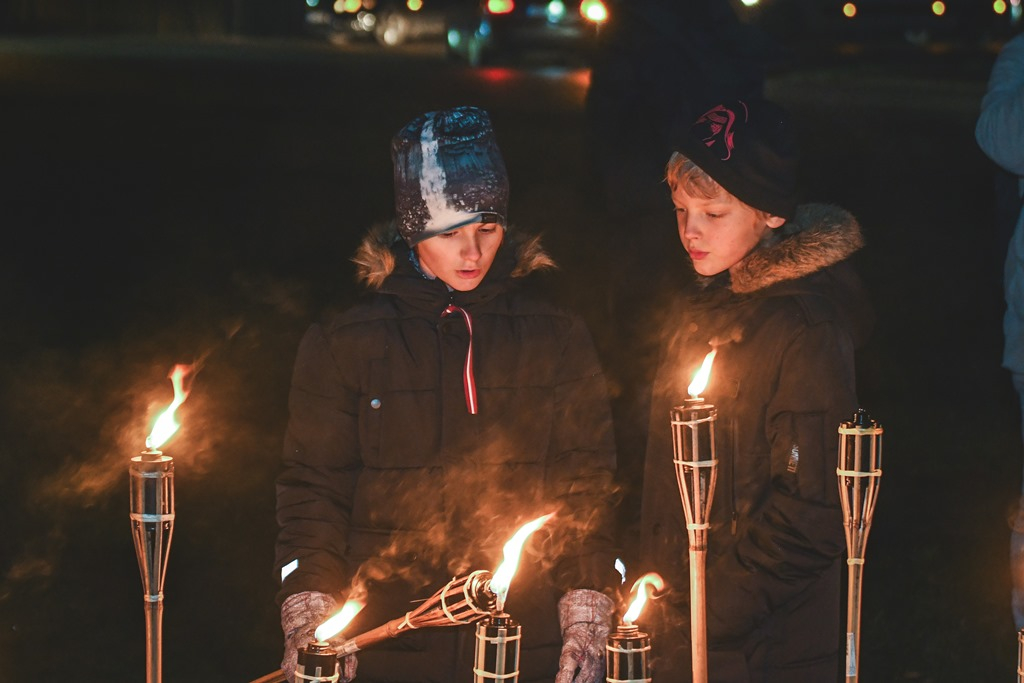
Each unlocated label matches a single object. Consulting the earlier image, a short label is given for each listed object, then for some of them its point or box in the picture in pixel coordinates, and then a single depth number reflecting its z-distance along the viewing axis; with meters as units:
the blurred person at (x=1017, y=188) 4.49
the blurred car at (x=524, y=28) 23.88
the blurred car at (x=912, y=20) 24.73
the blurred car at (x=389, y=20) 37.47
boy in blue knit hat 3.21
